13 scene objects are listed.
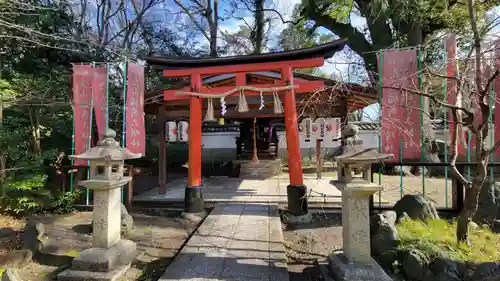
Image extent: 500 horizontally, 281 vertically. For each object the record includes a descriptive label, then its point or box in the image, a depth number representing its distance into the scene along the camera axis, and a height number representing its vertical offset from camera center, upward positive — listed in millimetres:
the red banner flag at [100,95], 7480 +1377
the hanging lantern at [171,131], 10289 +511
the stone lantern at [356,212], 3893 -1036
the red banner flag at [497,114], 6127 +670
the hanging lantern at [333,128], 9922 +582
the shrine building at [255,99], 7016 +1406
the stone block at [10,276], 3437 -1668
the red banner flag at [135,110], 7625 +992
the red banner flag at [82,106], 7473 +1069
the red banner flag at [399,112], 6375 +751
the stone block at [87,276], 4074 -1966
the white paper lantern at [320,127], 10102 +633
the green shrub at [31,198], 7520 -1504
